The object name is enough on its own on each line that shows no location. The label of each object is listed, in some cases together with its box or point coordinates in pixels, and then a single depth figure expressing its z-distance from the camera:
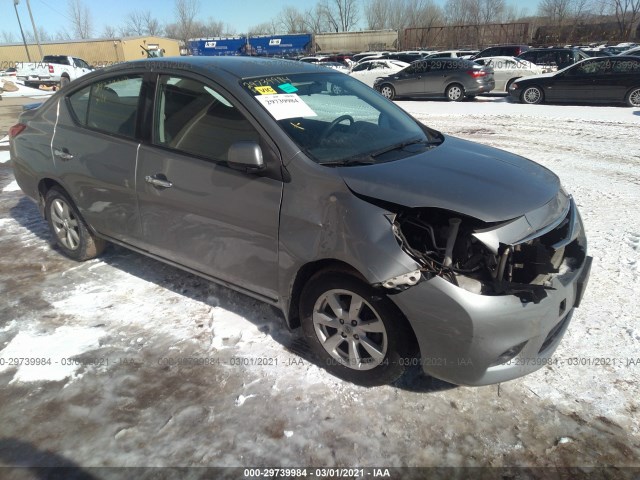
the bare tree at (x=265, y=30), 90.12
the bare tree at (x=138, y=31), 91.19
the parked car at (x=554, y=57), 17.45
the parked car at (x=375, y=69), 19.42
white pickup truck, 27.33
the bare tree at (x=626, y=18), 47.44
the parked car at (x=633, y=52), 17.56
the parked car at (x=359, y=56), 35.70
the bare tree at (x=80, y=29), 79.89
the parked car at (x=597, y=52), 22.28
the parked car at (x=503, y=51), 23.67
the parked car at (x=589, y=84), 12.59
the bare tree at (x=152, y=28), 90.88
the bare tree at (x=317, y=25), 83.38
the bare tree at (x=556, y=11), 60.03
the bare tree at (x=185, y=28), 85.06
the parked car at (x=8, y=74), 33.28
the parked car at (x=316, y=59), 32.58
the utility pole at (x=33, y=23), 43.15
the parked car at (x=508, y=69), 16.56
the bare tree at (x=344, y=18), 81.12
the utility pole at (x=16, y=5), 38.78
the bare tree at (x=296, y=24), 86.38
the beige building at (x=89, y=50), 56.78
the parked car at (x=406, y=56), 29.59
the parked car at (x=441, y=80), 15.25
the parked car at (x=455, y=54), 28.39
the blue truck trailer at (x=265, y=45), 55.53
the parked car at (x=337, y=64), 28.64
